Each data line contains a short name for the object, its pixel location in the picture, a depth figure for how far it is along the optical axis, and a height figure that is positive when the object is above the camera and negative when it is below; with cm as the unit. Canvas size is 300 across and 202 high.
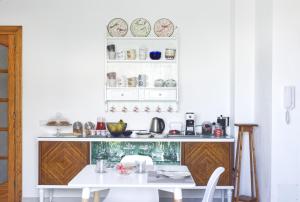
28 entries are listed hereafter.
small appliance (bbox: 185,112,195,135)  506 -32
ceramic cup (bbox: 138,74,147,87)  517 +25
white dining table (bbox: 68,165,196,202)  289 -61
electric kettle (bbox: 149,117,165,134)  507 -32
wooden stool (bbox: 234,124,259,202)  462 -72
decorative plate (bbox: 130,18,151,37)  521 +95
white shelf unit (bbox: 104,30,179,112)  518 +31
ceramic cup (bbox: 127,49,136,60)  515 +59
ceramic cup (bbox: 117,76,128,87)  518 +23
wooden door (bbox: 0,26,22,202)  517 -18
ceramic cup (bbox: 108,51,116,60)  513 +58
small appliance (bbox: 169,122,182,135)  512 -34
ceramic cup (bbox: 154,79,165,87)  517 +22
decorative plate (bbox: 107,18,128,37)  520 +94
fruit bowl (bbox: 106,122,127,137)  488 -36
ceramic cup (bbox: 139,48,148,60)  515 +59
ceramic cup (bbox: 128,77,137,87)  516 +21
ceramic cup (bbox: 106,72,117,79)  516 +32
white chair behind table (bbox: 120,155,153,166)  388 -58
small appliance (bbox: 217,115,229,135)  505 -28
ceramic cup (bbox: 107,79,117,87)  514 +21
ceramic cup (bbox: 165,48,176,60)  511 +59
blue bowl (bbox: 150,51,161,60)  511 +58
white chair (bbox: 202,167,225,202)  295 -65
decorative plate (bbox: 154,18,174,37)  520 +93
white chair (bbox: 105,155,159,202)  338 -80
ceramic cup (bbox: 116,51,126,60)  517 +58
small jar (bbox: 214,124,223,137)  495 -38
